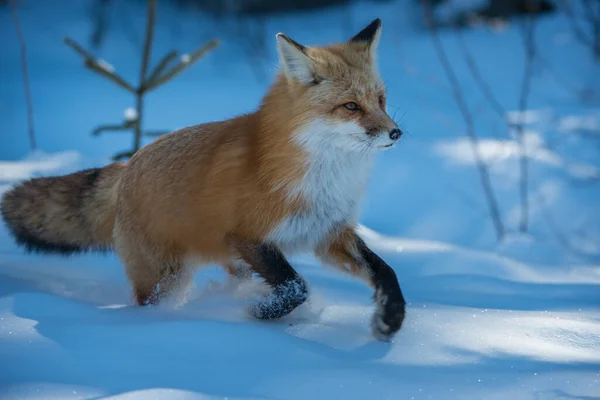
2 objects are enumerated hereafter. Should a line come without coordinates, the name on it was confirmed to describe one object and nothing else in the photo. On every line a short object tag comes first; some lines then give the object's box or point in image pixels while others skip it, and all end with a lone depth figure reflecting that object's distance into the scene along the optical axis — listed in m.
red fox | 4.74
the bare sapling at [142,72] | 8.55
